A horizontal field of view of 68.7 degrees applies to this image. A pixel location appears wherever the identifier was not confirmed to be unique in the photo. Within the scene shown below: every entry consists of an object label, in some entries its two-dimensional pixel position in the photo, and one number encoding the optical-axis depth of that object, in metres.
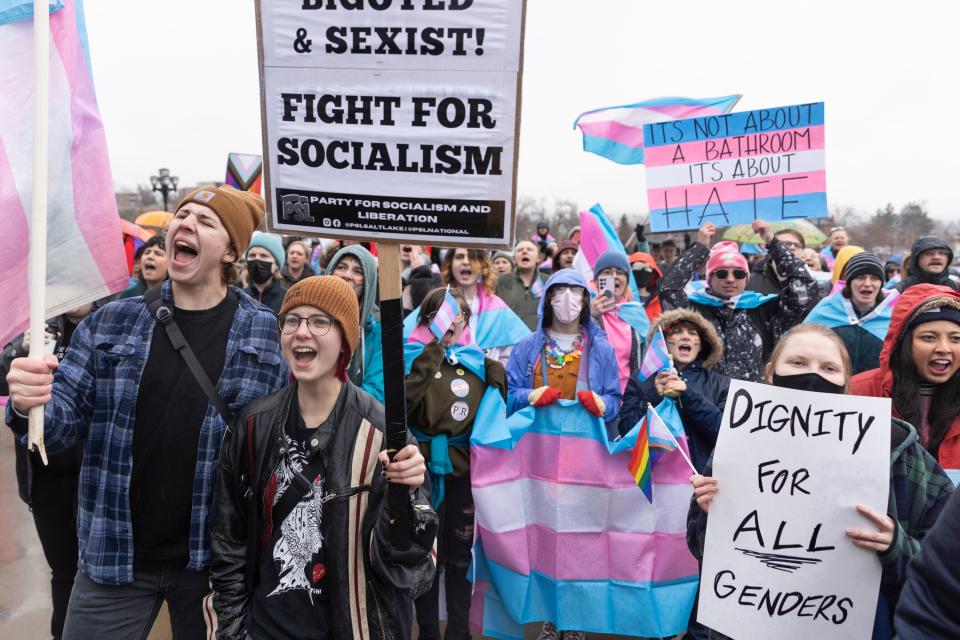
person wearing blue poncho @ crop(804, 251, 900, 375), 4.61
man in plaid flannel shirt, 2.25
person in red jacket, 2.65
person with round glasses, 2.03
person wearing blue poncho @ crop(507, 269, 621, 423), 4.04
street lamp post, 20.17
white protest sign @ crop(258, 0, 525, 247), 1.85
